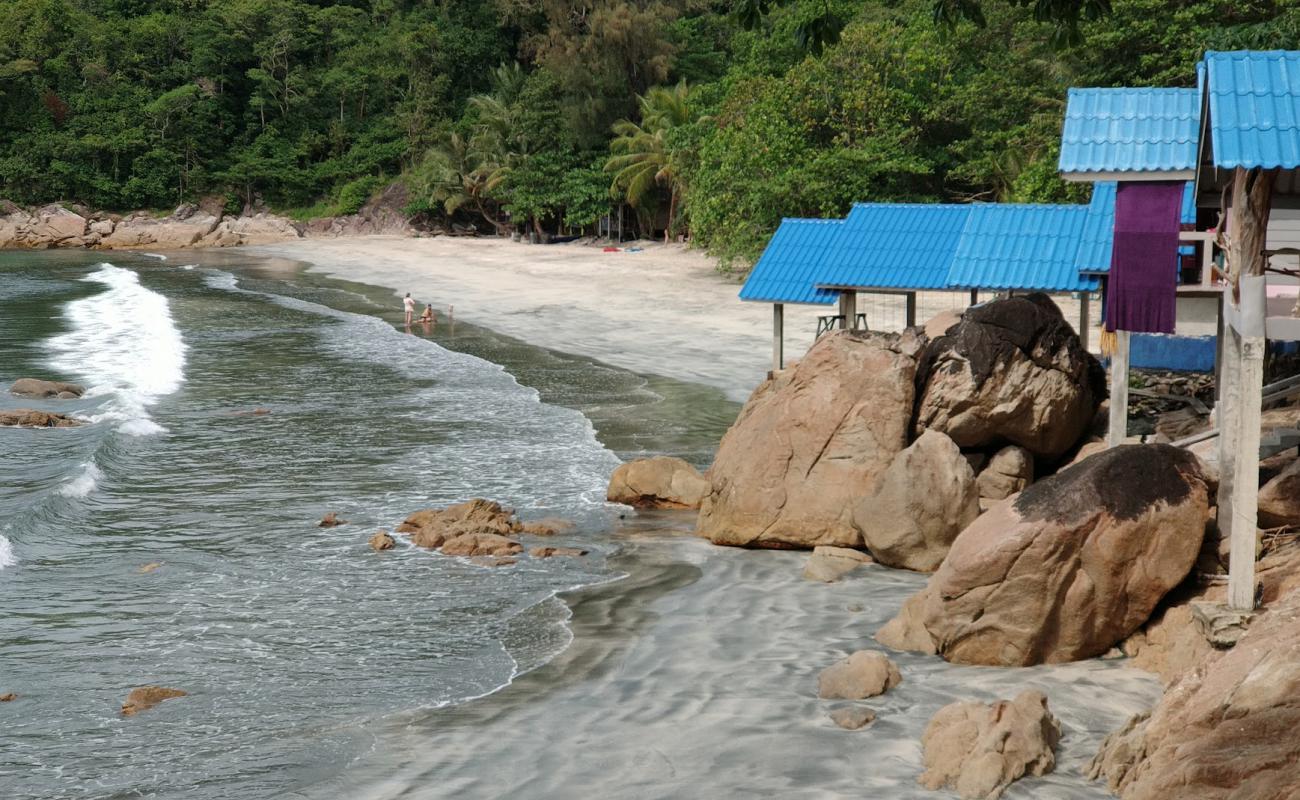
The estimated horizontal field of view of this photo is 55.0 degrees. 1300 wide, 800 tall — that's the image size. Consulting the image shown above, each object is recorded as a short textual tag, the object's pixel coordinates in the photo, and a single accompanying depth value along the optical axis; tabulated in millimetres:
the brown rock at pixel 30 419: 23234
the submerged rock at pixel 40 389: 26797
